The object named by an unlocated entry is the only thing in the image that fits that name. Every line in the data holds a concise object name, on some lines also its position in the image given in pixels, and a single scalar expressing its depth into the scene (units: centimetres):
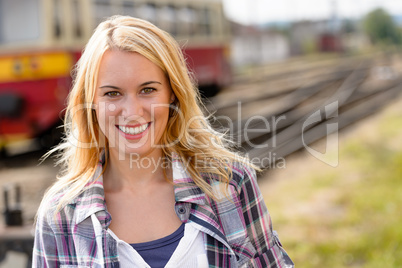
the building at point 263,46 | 3994
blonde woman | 172
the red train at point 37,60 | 843
